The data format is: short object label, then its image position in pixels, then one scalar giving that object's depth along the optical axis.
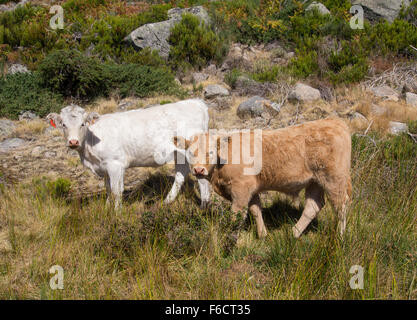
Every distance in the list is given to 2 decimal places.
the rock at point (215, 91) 11.34
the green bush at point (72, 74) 10.77
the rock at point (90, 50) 13.64
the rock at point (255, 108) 9.41
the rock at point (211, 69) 13.51
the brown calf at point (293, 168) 4.41
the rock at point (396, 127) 8.07
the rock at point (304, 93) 10.32
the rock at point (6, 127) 9.17
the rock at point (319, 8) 15.80
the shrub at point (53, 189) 5.51
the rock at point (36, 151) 7.99
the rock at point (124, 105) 10.60
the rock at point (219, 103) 10.59
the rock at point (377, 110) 9.10
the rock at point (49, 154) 7.96
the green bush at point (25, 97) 10.18
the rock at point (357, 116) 8.90
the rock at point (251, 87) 11.39
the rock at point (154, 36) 13.95
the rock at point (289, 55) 14.33
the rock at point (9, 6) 19.56
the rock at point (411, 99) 9.70
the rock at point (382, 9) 15.01
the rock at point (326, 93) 10.56
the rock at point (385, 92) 10.24
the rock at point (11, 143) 8.32
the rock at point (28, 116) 10.06
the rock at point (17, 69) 12.56
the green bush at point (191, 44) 13.88
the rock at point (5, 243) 4.38
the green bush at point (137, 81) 11.29
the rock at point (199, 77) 12.71
